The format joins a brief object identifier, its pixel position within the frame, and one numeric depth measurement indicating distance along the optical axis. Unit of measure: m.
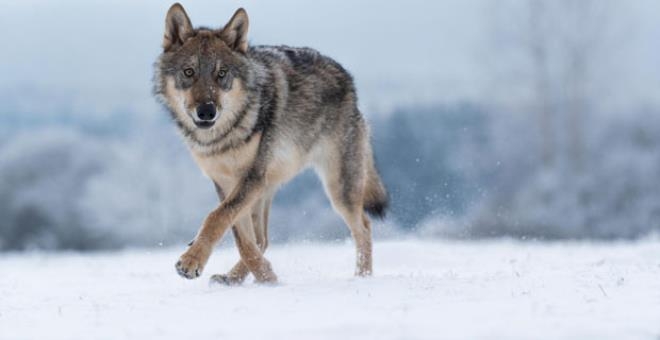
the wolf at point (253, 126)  12.09
